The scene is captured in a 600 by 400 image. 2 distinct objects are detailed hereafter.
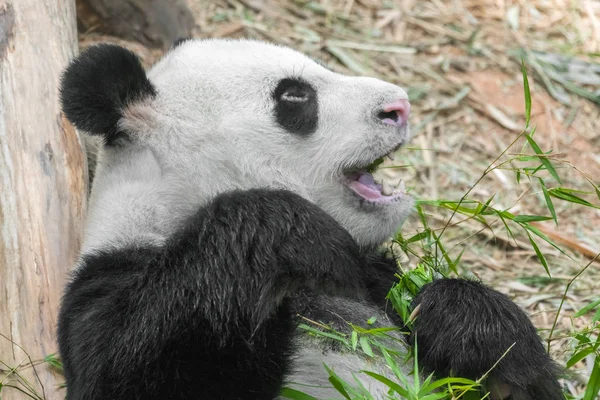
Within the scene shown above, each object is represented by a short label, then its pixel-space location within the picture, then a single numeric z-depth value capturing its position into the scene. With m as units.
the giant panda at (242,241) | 6.41
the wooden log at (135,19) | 13.32
